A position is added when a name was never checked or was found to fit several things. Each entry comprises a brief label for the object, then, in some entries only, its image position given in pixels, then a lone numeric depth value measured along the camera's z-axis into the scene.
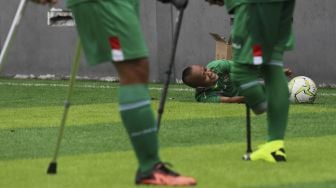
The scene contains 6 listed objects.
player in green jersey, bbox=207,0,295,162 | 14.02
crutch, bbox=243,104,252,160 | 14.38
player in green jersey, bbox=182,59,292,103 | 25.47
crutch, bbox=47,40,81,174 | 12.77
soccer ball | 25.75
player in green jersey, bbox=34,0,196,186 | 11.57
